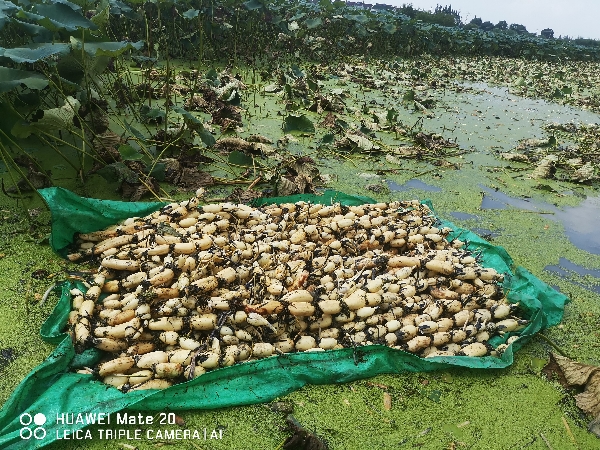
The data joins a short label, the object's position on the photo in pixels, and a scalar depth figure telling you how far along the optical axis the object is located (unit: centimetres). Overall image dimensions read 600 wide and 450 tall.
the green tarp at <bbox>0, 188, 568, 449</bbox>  133
